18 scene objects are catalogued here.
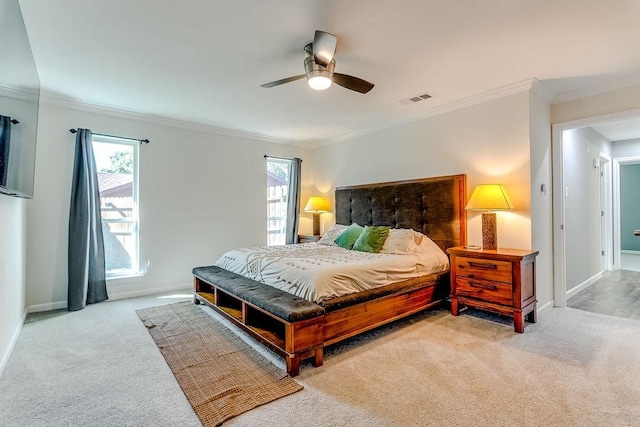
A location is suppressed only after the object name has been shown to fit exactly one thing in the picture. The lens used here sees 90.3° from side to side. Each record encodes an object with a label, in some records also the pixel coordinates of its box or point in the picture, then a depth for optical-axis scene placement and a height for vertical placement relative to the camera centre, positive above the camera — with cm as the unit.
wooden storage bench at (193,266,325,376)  226 -81
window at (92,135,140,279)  420 +24
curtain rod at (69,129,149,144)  387 +107
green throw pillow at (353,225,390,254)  385 -28
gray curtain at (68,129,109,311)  377 -19
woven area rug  191 -110
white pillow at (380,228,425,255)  370 -29
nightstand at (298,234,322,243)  545 -36
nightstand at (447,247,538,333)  299 -65
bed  236 -66
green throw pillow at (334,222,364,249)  418 -26
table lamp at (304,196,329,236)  565 +19
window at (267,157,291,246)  576 +35
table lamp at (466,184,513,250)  326 +13
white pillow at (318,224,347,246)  467 -26
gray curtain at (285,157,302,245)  575 +28
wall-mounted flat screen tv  176 +75
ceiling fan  237 +119
